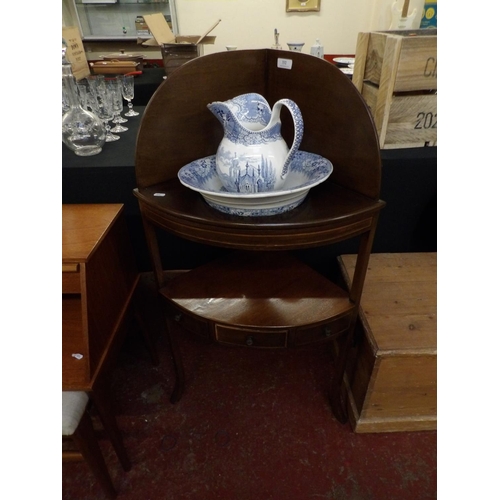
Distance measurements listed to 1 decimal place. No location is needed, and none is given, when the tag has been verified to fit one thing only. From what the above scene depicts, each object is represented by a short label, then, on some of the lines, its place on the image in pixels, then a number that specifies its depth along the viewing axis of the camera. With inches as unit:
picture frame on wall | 107.5
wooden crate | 33.7
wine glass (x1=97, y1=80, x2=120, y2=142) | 47.0
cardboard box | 70.4
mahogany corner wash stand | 26.2
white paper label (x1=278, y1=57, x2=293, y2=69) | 31.4
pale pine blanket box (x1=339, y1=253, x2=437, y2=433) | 35.6
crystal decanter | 40.4
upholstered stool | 28.3
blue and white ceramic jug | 25.5
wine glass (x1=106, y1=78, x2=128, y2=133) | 48.3
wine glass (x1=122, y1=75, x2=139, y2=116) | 53.4
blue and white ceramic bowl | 25.3
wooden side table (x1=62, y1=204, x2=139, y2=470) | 29.5
